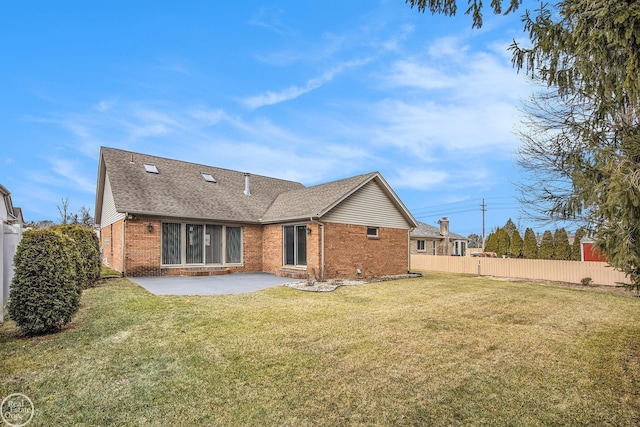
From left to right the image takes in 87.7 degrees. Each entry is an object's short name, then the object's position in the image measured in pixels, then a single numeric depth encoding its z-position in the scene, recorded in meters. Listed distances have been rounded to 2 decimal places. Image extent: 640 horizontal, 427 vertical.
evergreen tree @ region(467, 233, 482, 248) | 64.06
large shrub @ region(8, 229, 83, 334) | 5.70
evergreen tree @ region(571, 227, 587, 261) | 23.08
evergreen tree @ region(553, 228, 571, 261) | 23.58
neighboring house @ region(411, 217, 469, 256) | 30.40
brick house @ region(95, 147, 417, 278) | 13.90
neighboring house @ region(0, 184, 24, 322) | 6.53
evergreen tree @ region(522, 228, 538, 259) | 26.91
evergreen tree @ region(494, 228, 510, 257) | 29.94
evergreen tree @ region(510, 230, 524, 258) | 28.20
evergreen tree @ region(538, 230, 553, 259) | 24.44
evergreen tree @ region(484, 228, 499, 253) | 30.67
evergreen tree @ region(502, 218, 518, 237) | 52.19
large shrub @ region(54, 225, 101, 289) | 11.16
